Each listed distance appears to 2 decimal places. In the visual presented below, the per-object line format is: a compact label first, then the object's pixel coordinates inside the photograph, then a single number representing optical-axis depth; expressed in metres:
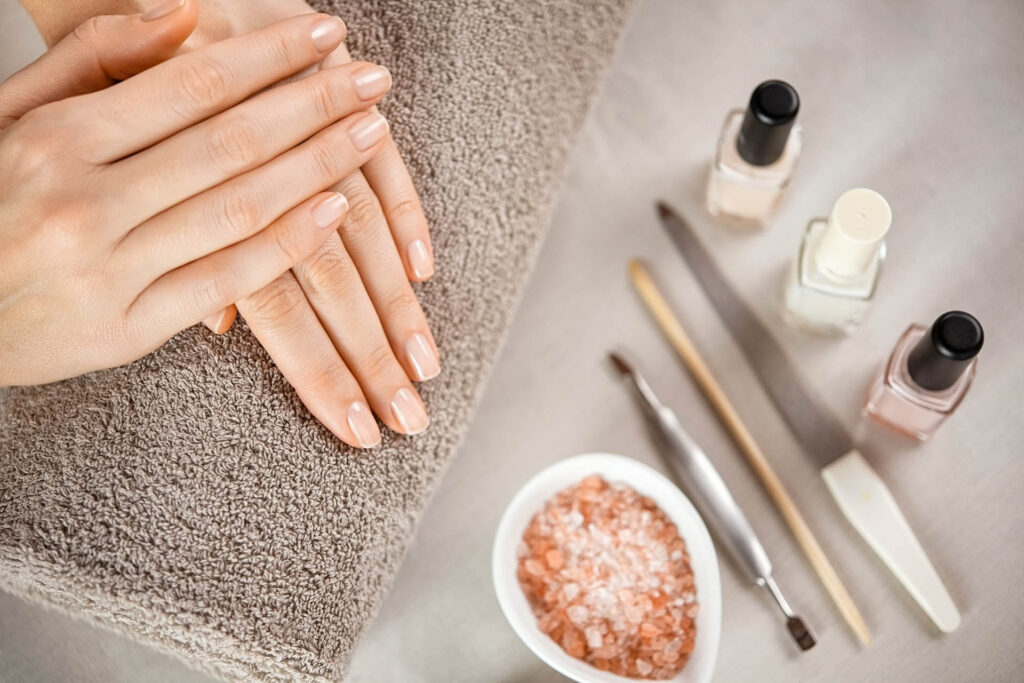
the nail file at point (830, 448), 0.65
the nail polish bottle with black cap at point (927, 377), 0.56
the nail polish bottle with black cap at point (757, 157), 0.61
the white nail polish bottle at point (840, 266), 0.60
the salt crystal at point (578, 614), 0.63
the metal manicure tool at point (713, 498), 0.66
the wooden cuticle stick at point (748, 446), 0.66
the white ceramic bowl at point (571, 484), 0.60
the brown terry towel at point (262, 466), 0.53
